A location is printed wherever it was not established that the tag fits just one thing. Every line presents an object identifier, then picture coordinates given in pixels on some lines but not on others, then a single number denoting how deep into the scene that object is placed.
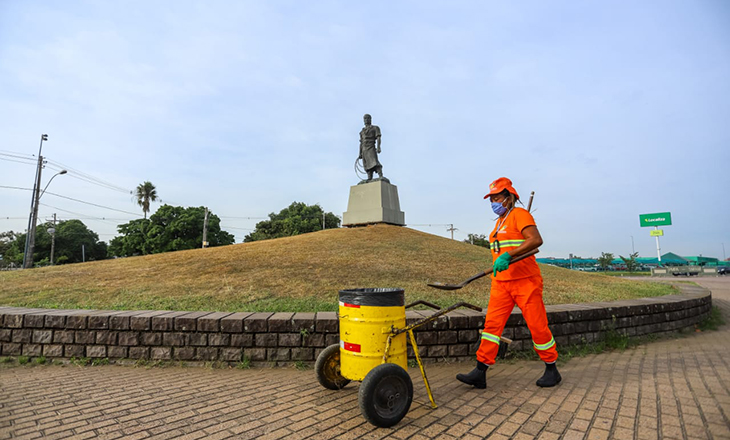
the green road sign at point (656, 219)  41.72
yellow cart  2.41
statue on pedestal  17.86
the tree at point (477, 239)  60.88
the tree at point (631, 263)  40.56
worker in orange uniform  3.16
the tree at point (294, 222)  45.94
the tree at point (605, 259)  45.34
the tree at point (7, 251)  47.81
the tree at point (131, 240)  40.94
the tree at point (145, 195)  55.12
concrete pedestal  17.02
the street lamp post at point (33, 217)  19.53
